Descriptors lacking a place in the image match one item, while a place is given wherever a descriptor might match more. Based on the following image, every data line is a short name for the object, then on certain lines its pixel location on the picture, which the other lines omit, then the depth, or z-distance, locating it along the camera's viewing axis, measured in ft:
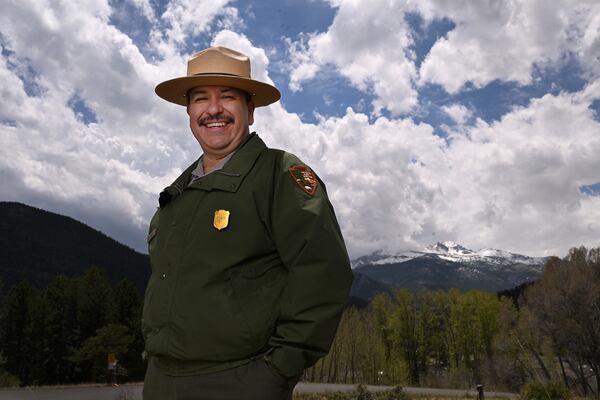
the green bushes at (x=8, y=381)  121.61
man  6.94
